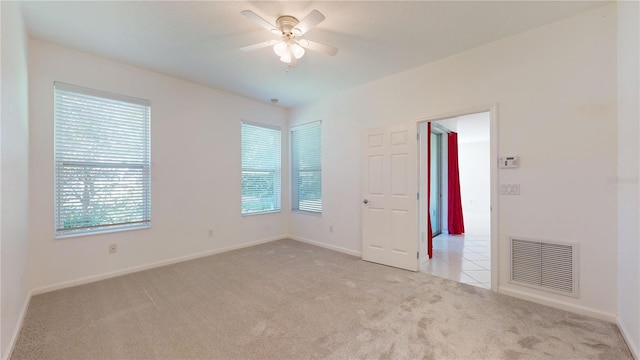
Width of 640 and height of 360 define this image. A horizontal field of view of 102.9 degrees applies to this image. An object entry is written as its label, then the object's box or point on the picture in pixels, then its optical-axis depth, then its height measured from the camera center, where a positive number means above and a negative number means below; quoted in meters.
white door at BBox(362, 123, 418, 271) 3.54 -0.28
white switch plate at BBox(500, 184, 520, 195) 2.74 -0.12
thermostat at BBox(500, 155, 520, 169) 2.73 +0.17
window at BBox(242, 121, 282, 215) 4.84 +0.23
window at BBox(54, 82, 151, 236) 3.01 +0.25
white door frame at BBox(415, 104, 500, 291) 2.85 -0.19
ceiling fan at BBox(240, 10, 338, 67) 2.39 +1.35
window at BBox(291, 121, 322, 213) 4.93 +0.25
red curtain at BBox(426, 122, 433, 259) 4.12 -1.01
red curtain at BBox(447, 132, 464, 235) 5.86 -0.30
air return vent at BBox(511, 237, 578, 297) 2.45 -0.89
